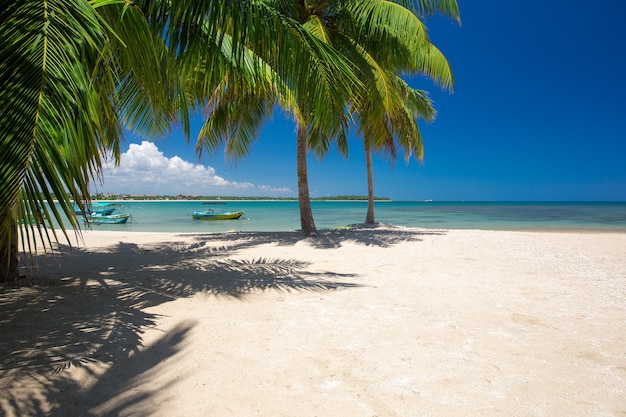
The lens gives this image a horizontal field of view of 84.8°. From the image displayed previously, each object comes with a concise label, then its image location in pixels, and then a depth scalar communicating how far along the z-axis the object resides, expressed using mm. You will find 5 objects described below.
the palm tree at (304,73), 3596
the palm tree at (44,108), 1488
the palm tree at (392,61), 7648
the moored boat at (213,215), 26203
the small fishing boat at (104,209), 27266
